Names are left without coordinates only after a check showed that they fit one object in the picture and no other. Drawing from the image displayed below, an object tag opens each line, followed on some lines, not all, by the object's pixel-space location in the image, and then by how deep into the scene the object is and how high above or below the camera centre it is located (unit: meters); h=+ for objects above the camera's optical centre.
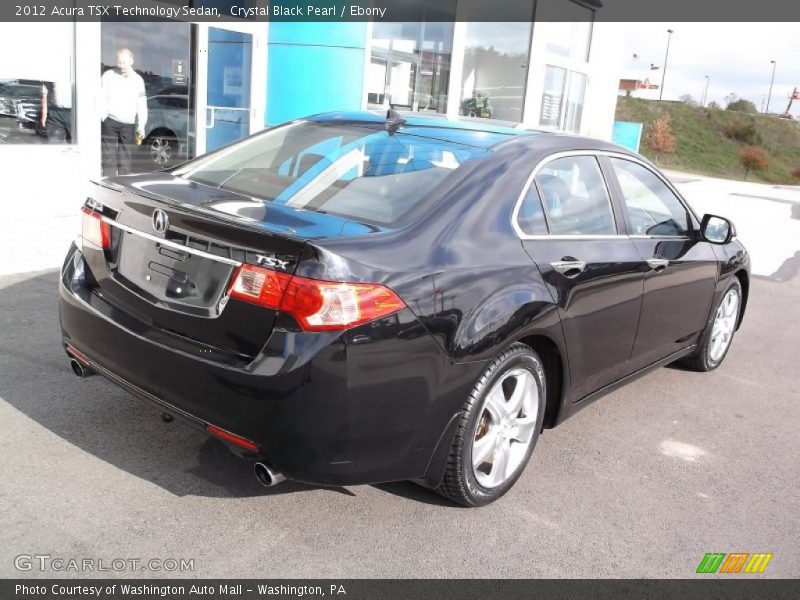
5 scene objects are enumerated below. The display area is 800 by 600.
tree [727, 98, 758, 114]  84.44 +3.29
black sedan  2.74 -0.72
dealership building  9.12 +0.35
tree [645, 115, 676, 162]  57.47 -0.60
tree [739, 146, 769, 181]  61.53 -1.67
